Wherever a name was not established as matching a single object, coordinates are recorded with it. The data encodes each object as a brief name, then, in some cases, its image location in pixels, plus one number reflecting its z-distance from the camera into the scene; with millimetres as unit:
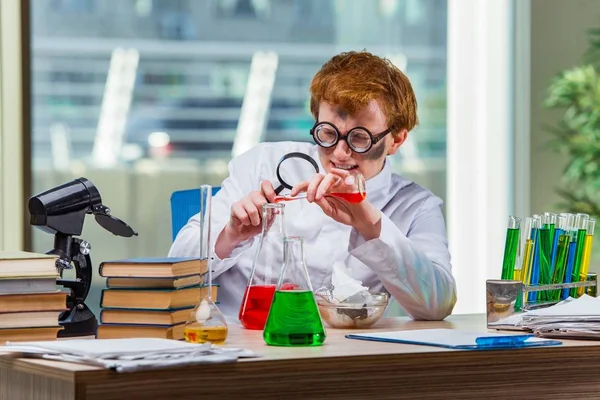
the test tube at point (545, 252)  2594
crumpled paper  2550
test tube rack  2527
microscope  2513
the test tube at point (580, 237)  2636
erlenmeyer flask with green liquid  2267
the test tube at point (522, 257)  2586
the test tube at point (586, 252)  2654
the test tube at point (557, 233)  2614
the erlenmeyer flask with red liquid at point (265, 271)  2415
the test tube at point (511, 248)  2573
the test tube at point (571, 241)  2629
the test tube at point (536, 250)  2585
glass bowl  2525
